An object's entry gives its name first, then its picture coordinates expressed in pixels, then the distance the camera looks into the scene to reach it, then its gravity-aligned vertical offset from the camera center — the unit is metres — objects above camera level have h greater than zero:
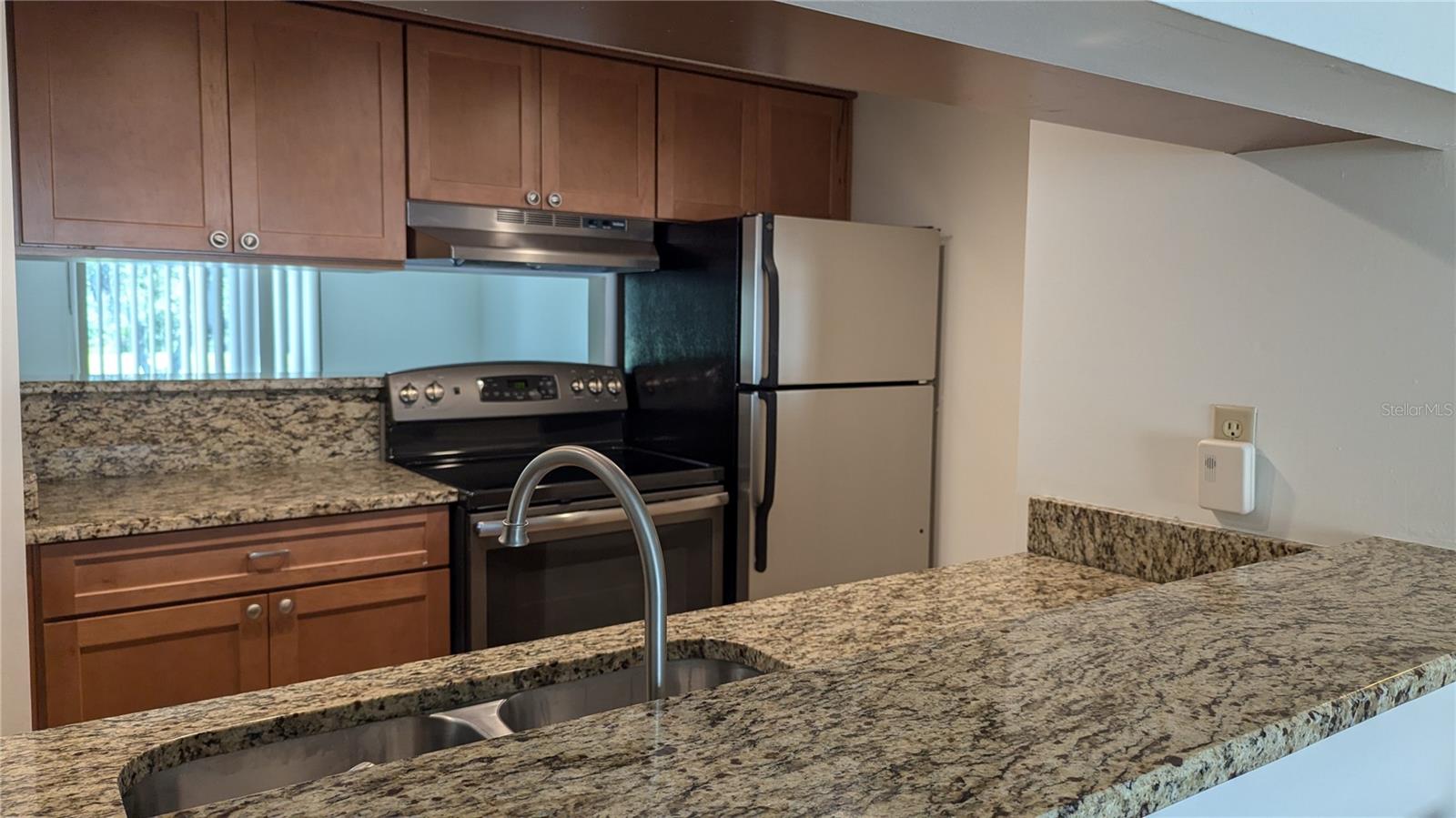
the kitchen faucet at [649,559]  1.00 -0.22
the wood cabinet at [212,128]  2.22 +0.49
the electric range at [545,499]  2.49 -0.43
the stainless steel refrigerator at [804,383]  2.88 -0.13
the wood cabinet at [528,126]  2.70 +0.60
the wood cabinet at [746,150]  3.12 +0.63
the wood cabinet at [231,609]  2.07 -0.62
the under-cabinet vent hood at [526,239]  2.71 +0.28
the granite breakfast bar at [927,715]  0.63 -0.28
